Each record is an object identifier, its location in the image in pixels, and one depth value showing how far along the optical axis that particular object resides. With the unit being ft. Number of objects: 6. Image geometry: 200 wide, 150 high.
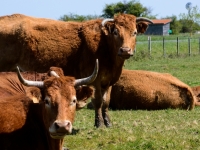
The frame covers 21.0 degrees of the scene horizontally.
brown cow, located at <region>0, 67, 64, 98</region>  33.06
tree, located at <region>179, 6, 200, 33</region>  285.70
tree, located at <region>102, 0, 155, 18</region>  308.60
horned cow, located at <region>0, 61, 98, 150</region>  25.07
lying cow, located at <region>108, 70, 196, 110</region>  51.62
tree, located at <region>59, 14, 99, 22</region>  233.14
